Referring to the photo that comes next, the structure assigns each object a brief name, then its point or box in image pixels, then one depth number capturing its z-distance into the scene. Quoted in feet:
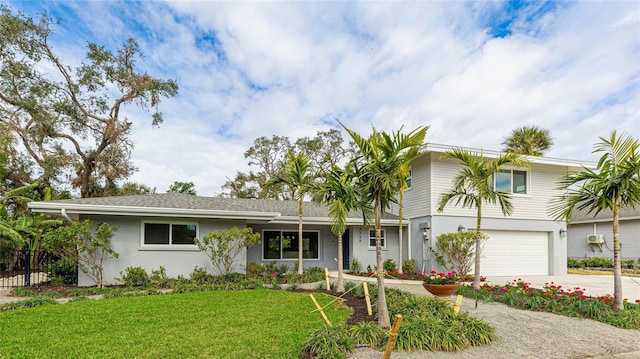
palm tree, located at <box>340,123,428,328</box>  18.19
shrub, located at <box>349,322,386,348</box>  16.26
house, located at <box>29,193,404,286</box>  35.15
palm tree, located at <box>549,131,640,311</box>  24.08
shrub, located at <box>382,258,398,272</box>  47.91
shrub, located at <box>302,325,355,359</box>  14.48
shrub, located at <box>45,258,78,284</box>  36.53
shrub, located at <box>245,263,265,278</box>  39.58
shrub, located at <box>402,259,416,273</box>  46.62
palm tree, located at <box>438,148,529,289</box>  32.37
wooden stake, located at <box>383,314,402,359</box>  11.64
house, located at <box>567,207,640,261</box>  59.65
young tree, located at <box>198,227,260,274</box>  36.68
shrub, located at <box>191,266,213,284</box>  36.72
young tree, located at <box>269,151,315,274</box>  39.45
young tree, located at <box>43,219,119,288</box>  32.19
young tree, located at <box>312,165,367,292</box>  21.94
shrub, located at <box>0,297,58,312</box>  24.97
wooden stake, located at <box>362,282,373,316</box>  20.81
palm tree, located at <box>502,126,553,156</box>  67.46
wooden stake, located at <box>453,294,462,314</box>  19.38
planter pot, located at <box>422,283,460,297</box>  23.59
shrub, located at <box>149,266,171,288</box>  35.35
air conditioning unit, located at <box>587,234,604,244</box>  63.67
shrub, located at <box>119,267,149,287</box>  34.76
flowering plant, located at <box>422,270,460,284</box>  24.29
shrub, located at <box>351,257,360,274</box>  47.65
